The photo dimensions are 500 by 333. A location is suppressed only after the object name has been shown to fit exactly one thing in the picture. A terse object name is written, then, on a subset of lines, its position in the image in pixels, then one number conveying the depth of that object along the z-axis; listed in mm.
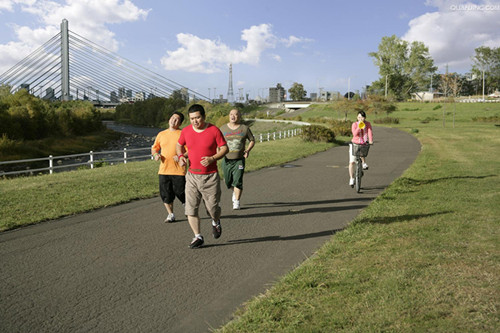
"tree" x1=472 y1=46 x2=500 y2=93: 119875
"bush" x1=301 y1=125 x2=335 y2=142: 29281
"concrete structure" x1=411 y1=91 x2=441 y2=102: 122906
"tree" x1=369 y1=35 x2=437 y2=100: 103750
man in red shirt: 5453
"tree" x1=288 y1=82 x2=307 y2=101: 182750
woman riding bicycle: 10125
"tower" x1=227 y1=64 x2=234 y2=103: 154500
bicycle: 10297
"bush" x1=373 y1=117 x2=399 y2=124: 68688
